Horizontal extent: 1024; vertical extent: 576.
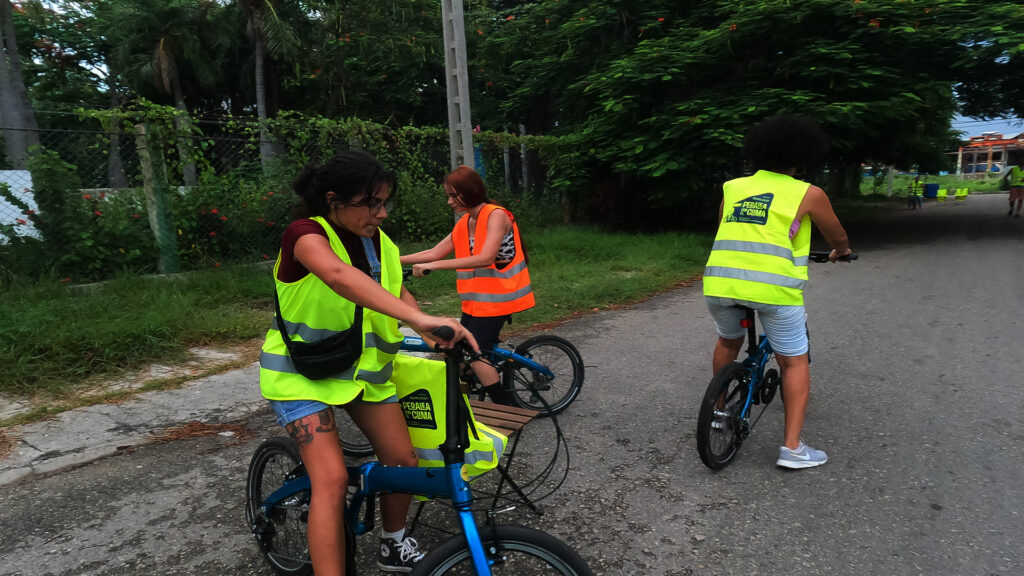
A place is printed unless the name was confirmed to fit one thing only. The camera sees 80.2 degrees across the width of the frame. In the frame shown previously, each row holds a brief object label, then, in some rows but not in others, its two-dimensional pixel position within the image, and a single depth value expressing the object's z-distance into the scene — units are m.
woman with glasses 1.88
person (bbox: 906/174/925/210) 24.95
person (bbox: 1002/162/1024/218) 18.22
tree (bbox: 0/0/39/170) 12.51
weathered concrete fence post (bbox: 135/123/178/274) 7.32
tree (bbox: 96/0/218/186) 21.38
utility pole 7.67
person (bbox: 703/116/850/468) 3.08
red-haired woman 3.58
